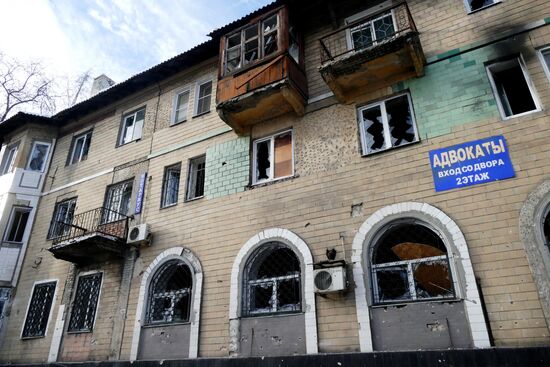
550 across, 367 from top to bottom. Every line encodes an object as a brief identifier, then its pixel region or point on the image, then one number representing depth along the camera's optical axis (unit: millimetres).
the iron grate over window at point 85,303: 11445
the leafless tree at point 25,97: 19875
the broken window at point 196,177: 11638
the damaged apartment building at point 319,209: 7055
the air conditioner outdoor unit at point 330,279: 7680
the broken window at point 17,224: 14289
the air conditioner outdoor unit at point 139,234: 11125
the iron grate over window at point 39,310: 12273
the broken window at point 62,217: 13906
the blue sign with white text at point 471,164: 7457
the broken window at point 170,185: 11962
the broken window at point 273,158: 10266
